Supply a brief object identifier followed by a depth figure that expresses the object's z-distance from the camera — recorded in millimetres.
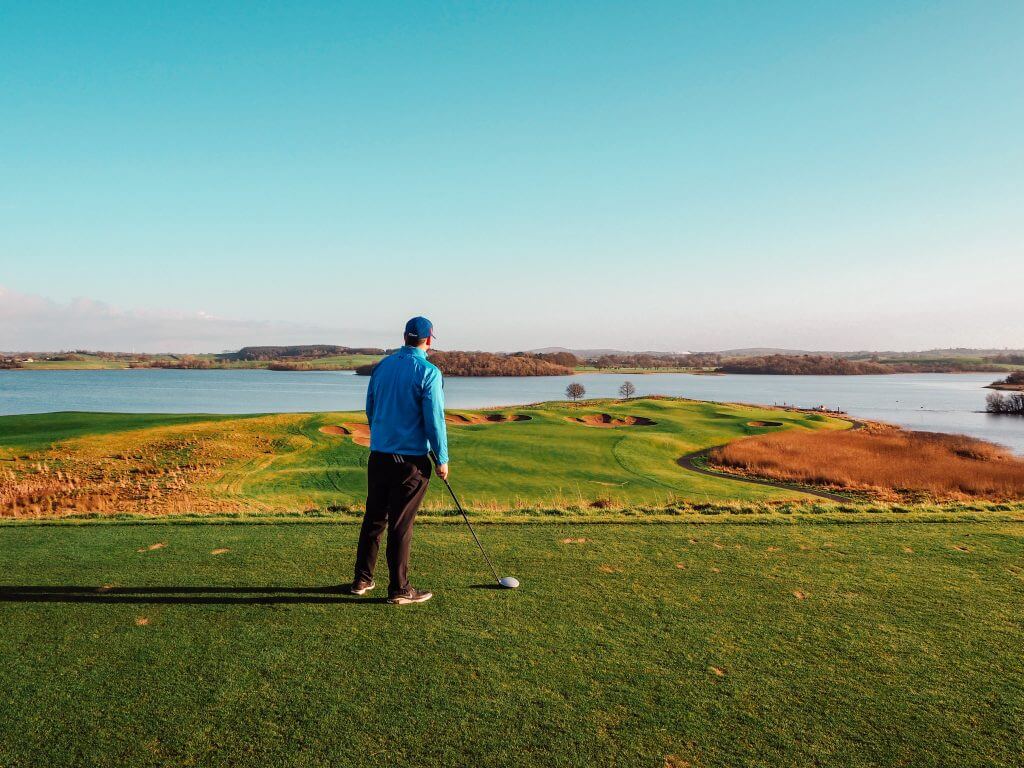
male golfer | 5027
